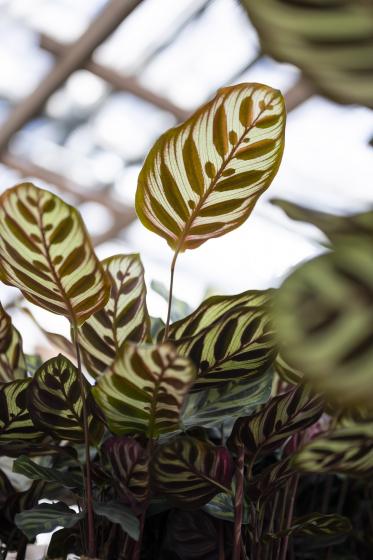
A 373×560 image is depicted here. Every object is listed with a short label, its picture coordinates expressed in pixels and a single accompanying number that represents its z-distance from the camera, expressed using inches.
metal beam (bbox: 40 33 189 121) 226.8
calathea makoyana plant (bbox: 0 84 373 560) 21.4
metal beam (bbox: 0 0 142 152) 210.8
